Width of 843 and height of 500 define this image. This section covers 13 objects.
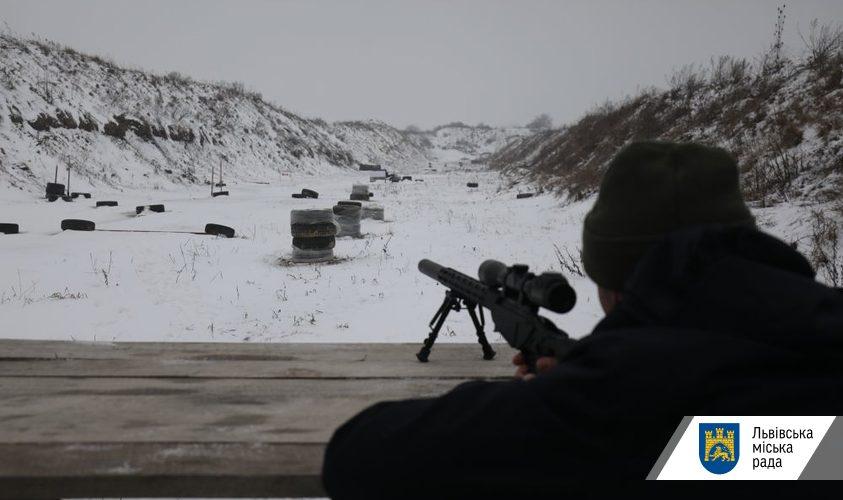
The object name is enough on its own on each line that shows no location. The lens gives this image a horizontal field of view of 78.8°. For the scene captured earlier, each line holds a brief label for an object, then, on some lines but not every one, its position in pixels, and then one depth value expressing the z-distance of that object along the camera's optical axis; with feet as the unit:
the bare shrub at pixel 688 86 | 65.51
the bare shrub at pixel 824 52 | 43.78
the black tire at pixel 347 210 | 37.86
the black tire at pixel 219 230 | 37.37
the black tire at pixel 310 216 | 29.73
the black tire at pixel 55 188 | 56.18
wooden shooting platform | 4.66
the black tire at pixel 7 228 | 36.64
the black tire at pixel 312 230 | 29.86
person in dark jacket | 2.86
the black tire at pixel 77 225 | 37.04
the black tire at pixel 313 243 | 30.09
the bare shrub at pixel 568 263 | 26.16
